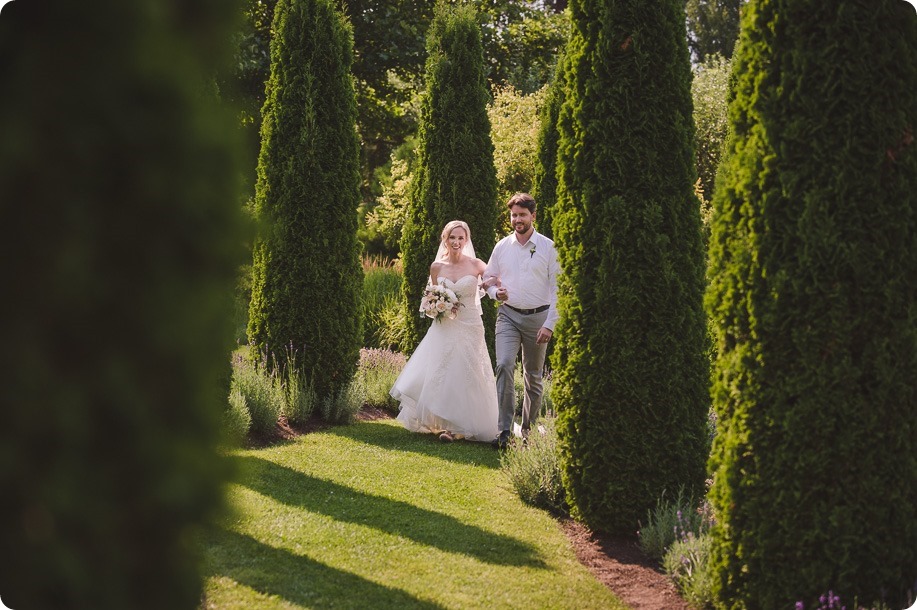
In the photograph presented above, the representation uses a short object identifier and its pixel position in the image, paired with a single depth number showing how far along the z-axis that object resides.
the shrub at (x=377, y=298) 15.70
